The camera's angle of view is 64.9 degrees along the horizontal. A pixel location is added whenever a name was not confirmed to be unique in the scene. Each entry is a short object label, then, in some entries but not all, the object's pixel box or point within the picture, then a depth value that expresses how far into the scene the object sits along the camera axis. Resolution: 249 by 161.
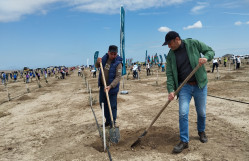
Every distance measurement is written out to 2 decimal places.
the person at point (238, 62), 25.06
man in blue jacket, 4.23
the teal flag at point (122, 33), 10.68
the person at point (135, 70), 23.13
